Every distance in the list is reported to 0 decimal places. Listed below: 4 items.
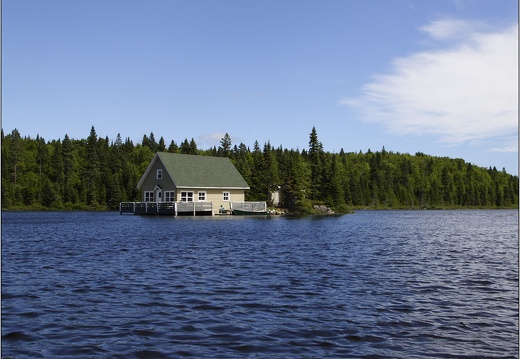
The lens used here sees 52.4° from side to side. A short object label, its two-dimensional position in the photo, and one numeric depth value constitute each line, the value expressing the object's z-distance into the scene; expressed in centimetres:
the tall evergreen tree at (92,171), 12094
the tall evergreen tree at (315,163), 9219
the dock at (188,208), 6644
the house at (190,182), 6881
